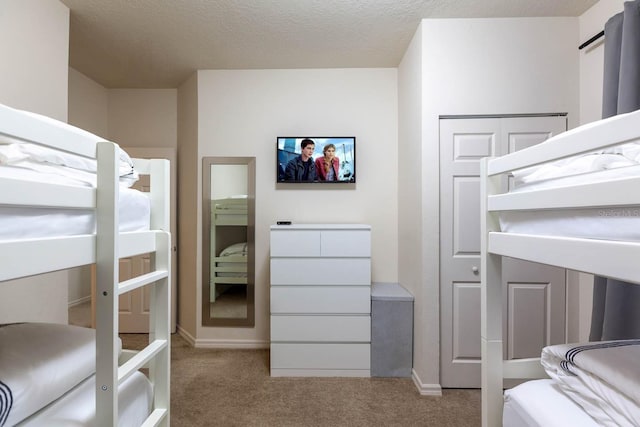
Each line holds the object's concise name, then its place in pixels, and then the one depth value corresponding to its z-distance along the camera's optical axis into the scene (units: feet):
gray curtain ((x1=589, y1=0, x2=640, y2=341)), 5.07
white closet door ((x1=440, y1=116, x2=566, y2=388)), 7.01
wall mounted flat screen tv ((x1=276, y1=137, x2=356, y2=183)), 9.14
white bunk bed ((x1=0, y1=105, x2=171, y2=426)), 2.29
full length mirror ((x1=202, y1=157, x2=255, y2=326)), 9.37
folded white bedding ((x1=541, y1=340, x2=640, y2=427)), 2.51
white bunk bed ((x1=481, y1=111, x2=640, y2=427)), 2.28
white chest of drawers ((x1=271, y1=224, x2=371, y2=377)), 7.65
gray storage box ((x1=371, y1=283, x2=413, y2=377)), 7.62
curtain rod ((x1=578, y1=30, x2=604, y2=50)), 6.14
